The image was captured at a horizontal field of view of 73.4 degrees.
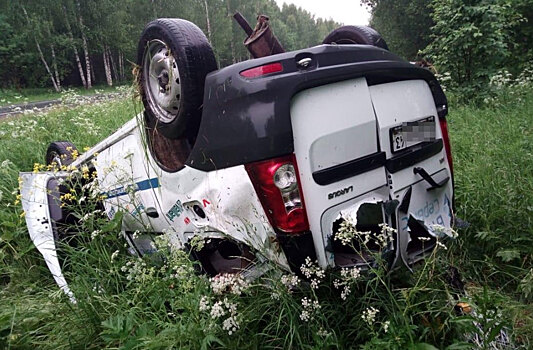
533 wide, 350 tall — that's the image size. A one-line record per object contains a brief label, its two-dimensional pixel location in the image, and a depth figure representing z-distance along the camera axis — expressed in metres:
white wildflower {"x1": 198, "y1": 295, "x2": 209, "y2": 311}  1.60
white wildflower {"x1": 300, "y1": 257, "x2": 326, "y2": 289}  1.56
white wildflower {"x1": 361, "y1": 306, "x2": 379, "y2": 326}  1.47
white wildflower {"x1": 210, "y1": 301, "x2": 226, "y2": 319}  1.54
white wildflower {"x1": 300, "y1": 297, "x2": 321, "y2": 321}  1.61
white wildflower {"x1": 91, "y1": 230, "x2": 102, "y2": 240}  2.27
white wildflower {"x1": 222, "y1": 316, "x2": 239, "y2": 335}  1.58
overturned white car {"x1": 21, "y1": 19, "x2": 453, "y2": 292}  1.57
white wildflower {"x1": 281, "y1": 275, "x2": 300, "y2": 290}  1.60
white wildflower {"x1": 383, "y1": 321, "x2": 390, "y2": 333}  1.43
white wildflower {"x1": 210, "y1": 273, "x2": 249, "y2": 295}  1.62
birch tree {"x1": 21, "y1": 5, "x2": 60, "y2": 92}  24.97
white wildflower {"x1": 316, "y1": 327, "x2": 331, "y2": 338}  1.64
